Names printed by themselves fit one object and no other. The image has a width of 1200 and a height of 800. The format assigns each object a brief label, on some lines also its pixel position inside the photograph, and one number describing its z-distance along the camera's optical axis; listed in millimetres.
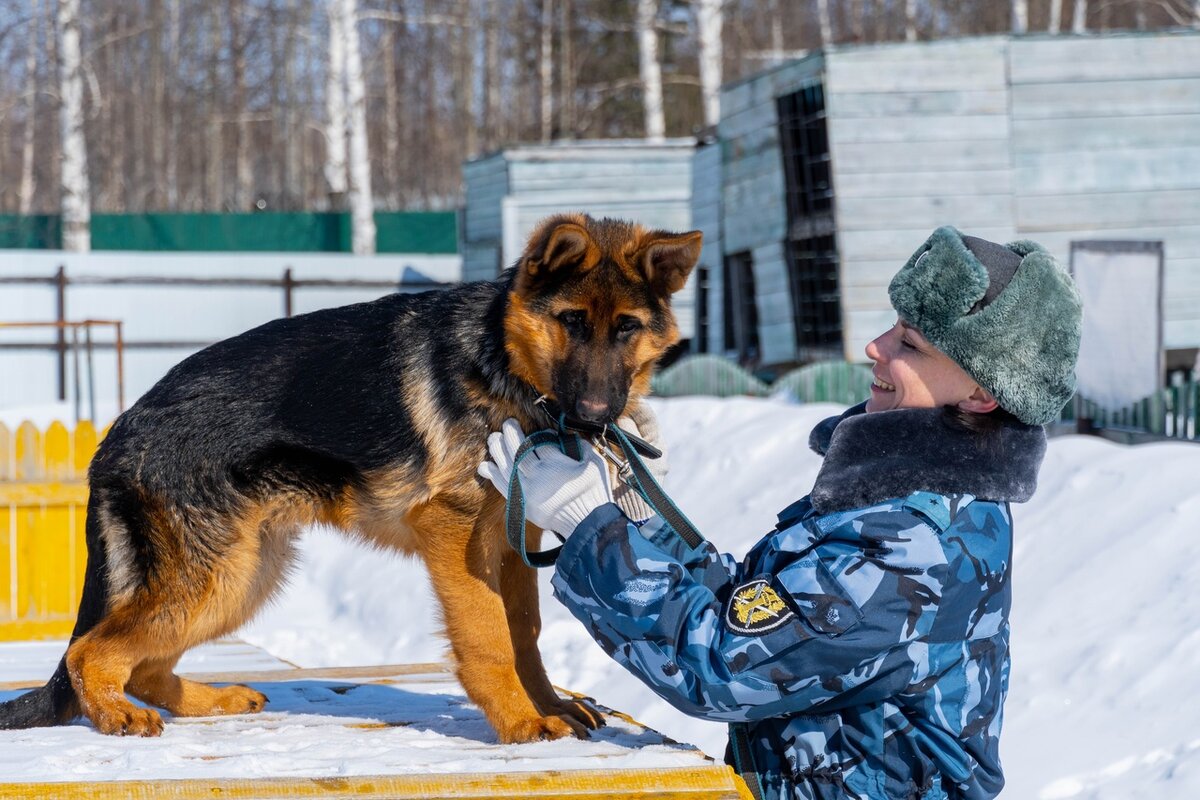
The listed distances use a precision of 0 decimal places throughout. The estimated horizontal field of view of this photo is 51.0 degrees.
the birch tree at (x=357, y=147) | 22766
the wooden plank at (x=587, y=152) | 21969
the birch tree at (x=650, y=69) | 22766
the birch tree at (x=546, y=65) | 32594
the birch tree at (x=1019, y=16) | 26062
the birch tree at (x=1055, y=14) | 28969
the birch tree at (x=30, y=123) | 33000
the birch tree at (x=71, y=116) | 22281
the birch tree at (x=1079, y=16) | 28828
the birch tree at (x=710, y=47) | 22047
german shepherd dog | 3127
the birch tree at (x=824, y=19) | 31609
